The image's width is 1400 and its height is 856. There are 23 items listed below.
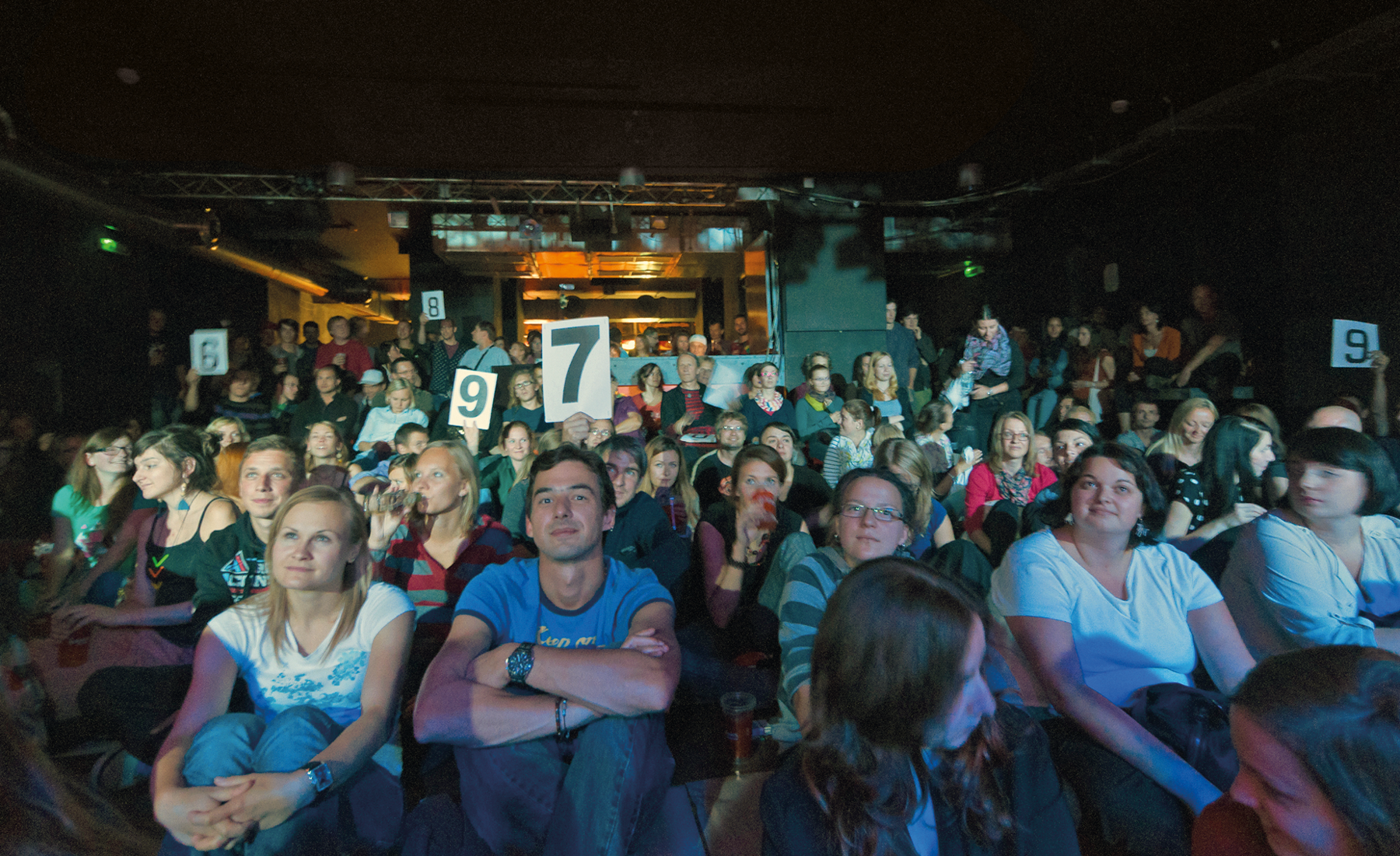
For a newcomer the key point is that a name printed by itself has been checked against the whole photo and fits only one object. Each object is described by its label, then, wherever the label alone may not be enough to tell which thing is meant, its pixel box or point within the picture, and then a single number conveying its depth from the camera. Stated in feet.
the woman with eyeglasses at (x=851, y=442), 16.67
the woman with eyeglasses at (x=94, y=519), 10.42
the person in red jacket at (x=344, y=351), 26.73
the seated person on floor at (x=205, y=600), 7.79
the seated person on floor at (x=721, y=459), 14.87
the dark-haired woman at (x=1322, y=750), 3.12
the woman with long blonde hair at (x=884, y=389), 21.38
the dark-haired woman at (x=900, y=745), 3.93
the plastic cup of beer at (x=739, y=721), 7.94
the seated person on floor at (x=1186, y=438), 13.15
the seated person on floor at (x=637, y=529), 10.11
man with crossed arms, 5.52
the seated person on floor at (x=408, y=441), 15.48
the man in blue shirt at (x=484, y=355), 27.55
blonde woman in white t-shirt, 5.16
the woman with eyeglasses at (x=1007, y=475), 13.58
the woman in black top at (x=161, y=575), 8.38
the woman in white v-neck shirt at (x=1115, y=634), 5.61
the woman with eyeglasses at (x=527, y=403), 19.71
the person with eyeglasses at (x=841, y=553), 6.61
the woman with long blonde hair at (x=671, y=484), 12.76
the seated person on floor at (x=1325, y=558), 7.47
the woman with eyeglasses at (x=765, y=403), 19.71
